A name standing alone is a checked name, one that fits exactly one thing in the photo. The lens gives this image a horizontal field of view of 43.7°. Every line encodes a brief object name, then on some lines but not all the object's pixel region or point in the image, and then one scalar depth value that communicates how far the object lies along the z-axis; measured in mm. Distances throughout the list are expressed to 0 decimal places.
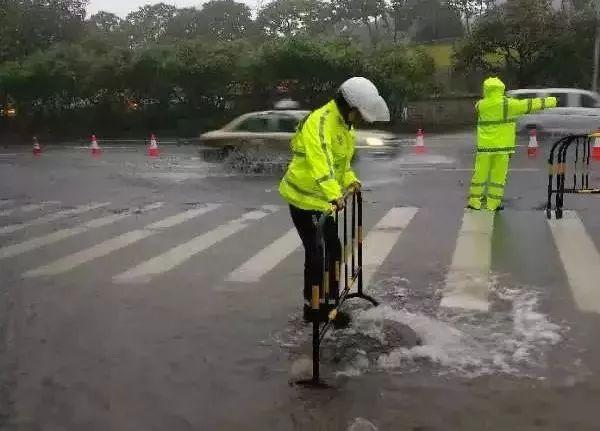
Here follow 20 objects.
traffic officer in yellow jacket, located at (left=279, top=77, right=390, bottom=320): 4891
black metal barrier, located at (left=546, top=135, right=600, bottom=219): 10008
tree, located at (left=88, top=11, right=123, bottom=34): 70250
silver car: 22859
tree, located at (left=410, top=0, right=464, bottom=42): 50856
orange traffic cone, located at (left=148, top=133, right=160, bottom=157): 22828
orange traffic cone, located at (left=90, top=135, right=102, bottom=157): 24156
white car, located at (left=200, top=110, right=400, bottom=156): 17891
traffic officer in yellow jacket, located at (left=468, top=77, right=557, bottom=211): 10234
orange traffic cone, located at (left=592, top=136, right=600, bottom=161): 17156
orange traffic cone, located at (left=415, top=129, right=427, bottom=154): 21067
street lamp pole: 31312
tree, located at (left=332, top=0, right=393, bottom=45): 49281
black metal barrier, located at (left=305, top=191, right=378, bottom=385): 4562
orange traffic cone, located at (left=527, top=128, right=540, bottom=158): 18750
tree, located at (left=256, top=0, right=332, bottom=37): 51500
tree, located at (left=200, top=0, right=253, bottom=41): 62812
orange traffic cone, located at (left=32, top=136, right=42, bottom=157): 24922
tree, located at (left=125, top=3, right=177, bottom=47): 61894
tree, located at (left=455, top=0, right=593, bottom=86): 32969
